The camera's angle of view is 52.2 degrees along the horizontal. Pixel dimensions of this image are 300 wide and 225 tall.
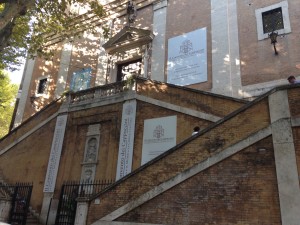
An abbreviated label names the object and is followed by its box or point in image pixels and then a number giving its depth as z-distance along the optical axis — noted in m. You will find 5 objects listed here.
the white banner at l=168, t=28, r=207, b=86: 13.23
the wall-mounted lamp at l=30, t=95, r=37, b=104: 19.06
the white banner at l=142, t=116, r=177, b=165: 10.15
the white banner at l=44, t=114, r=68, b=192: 11.76
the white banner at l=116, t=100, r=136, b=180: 10.45
